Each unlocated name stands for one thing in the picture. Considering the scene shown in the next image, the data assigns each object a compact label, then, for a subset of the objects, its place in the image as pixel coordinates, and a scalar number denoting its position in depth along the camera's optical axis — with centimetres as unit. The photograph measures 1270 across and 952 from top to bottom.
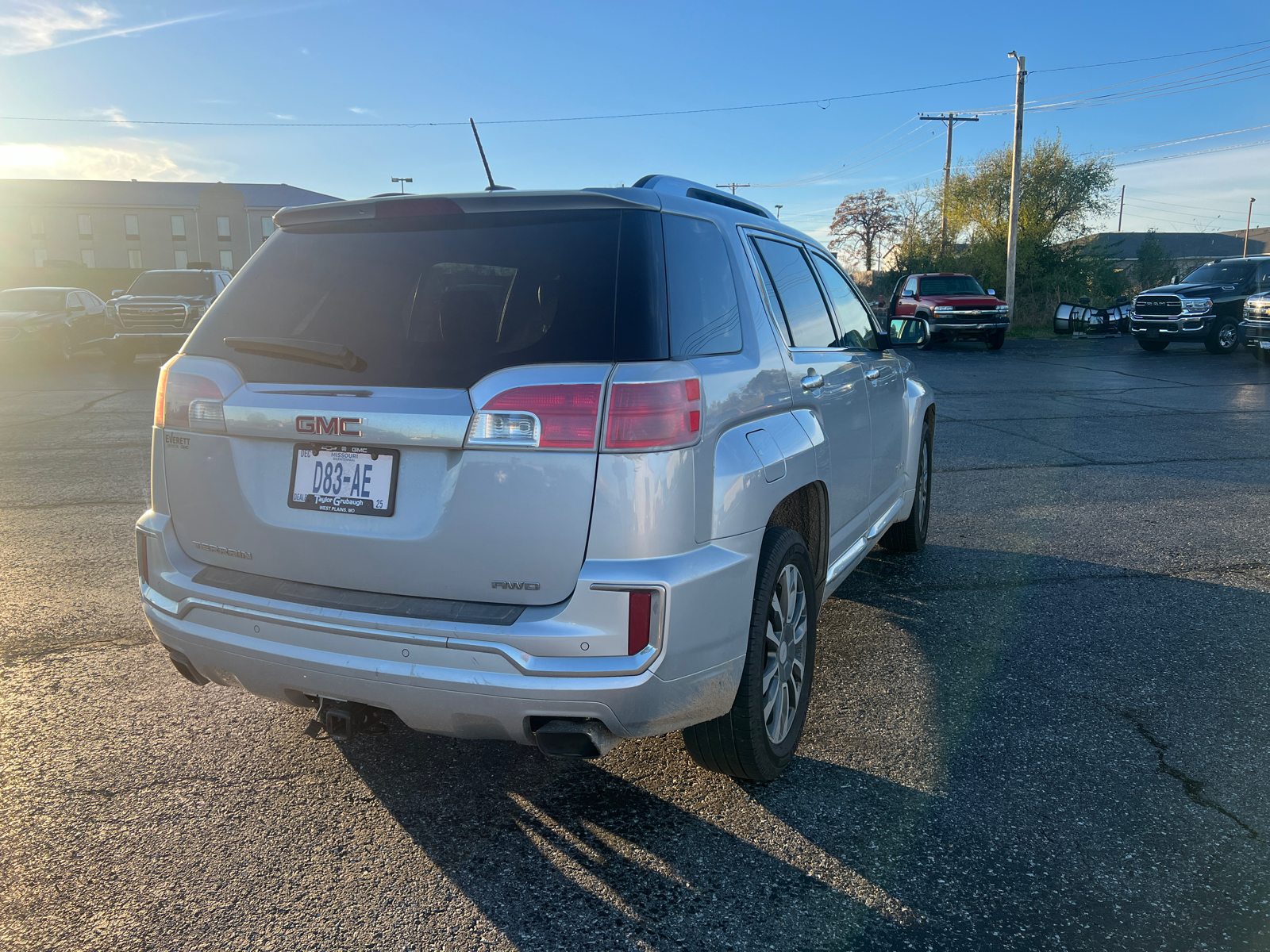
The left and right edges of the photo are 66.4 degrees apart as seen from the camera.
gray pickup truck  1955
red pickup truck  2547
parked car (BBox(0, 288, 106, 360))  2038
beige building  8112
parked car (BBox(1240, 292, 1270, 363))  1986
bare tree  7412
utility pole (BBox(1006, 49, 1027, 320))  3048
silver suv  247
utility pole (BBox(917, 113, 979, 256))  4250
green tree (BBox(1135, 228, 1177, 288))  5184
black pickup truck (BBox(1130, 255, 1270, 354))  2300
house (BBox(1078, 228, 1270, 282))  9362
